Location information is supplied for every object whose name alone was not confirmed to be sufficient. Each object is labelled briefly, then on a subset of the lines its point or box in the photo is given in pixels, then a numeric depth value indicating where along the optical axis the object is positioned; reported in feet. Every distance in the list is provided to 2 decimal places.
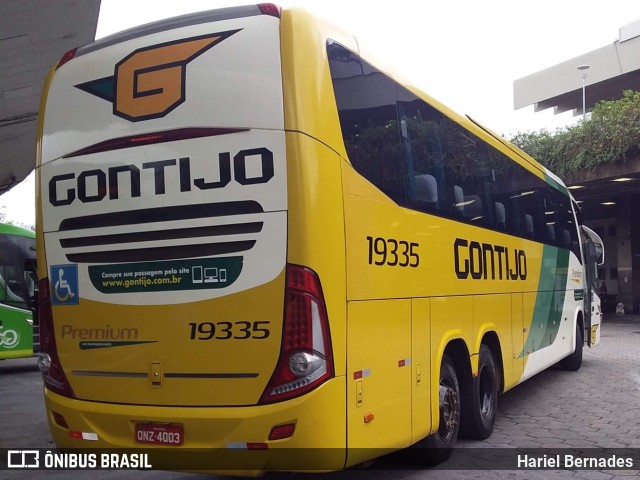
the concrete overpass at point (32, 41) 30.14
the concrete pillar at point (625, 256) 92.17
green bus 44.88
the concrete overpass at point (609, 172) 73.10
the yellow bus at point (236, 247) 13.01
